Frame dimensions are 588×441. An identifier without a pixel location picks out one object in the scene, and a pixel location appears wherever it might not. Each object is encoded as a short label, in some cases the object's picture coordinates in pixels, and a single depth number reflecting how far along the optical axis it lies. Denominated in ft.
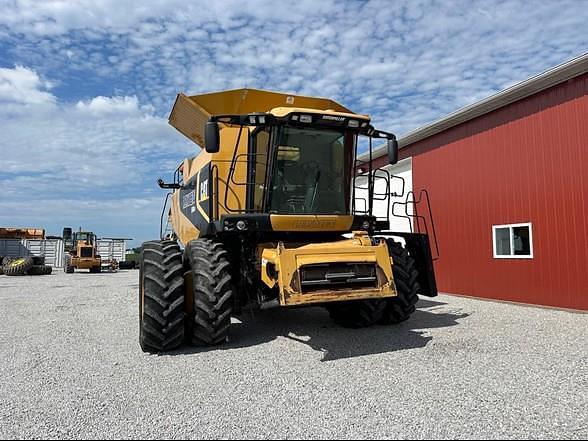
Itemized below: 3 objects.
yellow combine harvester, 19.15
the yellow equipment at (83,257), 92.58
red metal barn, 29.07
